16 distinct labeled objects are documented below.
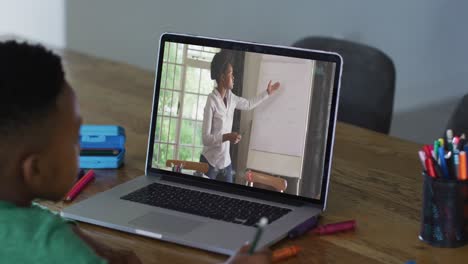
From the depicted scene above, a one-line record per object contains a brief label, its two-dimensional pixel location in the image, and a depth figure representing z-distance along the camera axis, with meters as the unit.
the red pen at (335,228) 1.70
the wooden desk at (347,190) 1.64
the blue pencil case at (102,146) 1.97
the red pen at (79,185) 1.82
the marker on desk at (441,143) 1.65
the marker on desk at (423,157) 1.66
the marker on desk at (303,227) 1.67
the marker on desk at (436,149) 1.65
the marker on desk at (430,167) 1.65
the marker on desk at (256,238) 1.28
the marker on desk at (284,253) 1.60
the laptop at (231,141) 1.74
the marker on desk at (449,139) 1.66
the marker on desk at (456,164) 1.64
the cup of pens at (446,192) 1.64
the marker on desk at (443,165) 1.65
